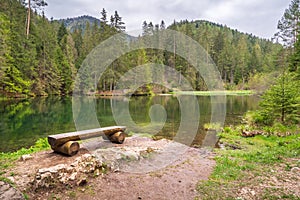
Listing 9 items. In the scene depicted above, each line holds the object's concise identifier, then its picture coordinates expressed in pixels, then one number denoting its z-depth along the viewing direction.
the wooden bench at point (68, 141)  6.36
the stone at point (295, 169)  5.89
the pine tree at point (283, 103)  12.62
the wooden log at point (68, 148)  6.38
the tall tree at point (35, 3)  42.03
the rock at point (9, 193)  3.98
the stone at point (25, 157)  6.20
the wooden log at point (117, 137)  8.78
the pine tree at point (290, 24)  28.56
